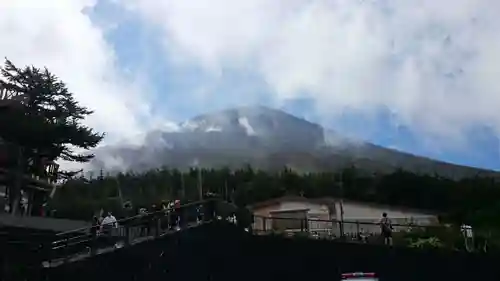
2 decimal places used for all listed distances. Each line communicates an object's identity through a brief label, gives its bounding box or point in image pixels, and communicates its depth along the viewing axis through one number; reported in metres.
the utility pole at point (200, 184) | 56.03
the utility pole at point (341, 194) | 47.87
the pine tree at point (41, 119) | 39.61
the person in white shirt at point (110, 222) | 23.24
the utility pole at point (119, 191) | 52.66
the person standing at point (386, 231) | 26.03
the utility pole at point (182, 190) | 55.73
